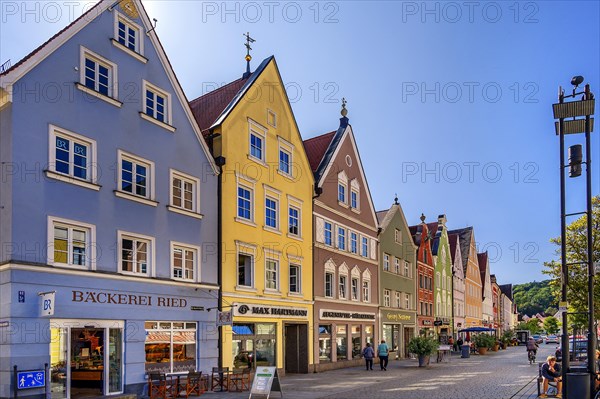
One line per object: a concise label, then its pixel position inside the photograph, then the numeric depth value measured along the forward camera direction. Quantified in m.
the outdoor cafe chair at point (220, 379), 21.16
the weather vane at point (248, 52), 29.30
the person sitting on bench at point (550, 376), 18.14
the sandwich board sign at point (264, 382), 17.31
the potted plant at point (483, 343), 49.31
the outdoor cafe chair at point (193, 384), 19.38
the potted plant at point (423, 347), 33.53
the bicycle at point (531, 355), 36.27
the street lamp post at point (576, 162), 15.58
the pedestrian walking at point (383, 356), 31.29
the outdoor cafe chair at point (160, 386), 18.77
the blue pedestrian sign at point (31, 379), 15.18
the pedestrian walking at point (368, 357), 32.03
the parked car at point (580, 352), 25.73
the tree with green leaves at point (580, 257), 32.53
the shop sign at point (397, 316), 40.38
